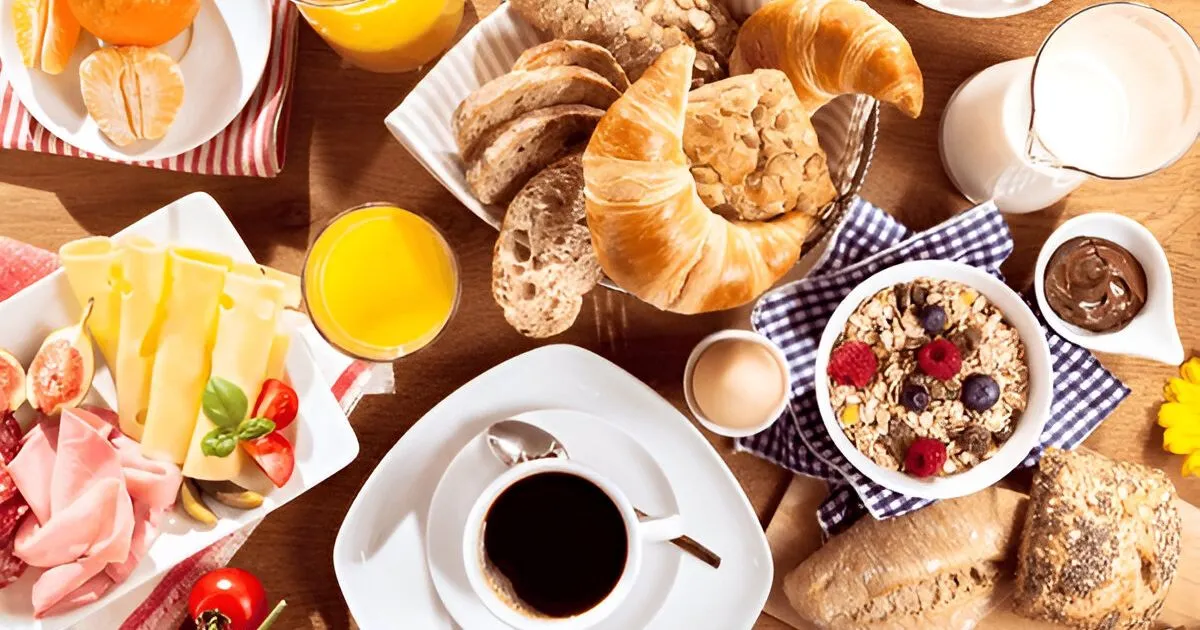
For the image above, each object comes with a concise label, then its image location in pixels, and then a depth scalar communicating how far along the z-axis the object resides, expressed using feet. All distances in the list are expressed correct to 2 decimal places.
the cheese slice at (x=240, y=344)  4.09
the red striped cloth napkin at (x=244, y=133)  4.36
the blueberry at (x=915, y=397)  4.32
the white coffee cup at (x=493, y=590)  4.16
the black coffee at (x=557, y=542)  4.29
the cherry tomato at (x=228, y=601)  4.31
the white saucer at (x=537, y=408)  4.39
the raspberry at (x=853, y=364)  4.35
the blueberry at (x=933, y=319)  4.35
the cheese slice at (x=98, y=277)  4.03
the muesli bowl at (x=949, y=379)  4.33
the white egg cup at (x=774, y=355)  4.33
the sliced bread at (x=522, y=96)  3.70
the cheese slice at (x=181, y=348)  4.09
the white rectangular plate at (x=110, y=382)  4.12
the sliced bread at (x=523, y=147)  3.79
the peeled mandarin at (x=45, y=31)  4.06
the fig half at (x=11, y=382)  4.05
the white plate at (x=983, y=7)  4.31
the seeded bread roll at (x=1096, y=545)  4.31
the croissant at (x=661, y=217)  3.48
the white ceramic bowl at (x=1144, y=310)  4.44
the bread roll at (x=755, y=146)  3.74
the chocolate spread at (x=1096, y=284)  4.47
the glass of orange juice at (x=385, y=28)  3.84
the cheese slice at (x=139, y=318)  4.07
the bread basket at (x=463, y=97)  3.99
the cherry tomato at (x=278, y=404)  4.13
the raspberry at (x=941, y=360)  4.29
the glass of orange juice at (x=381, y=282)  4.19
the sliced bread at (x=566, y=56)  3.78
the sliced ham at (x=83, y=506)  3.95
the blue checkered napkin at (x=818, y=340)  4.48
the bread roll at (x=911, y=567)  4.43
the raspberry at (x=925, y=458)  4.26
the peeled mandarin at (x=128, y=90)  4.14
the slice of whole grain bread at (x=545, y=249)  3.96
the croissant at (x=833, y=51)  3.61
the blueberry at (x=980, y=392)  4.29
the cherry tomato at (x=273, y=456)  4.10
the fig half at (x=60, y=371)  4.03
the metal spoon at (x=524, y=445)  4.34
